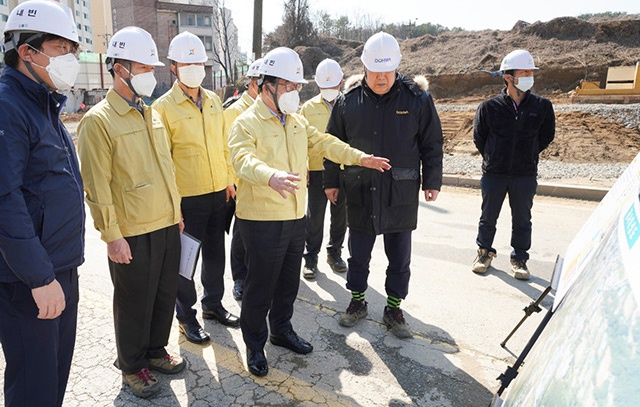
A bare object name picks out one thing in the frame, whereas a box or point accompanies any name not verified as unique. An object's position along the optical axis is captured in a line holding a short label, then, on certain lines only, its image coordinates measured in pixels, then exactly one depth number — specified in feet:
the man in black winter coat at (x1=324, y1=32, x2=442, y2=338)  11.64
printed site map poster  2.70
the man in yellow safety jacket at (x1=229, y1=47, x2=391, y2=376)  9.83
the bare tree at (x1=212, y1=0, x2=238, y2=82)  150.61
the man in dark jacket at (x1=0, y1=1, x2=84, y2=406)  6.22
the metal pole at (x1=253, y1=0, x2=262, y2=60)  50.78
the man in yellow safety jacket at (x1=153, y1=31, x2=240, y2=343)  11.44
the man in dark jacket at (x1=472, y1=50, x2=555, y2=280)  15.30
